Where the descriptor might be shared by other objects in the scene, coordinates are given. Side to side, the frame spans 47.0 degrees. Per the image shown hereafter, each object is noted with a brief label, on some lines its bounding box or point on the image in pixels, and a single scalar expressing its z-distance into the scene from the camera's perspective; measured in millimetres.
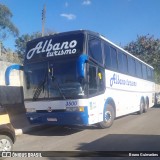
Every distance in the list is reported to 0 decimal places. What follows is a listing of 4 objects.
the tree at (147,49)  26163
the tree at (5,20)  23379
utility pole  19095
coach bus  6420
